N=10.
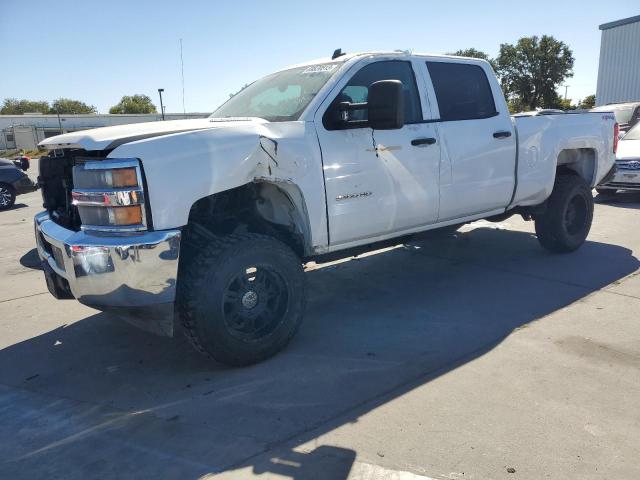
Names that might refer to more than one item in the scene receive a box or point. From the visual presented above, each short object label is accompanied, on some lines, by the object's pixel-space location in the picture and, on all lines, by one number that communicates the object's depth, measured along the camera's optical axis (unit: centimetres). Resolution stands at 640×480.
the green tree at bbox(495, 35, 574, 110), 4838
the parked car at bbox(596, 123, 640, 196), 940
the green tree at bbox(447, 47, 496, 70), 4713
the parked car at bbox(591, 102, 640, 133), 1441
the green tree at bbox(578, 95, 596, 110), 4884
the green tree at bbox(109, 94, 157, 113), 9007
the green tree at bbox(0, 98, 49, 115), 9462
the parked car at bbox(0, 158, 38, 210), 1195
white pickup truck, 314
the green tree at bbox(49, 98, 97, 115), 9519
